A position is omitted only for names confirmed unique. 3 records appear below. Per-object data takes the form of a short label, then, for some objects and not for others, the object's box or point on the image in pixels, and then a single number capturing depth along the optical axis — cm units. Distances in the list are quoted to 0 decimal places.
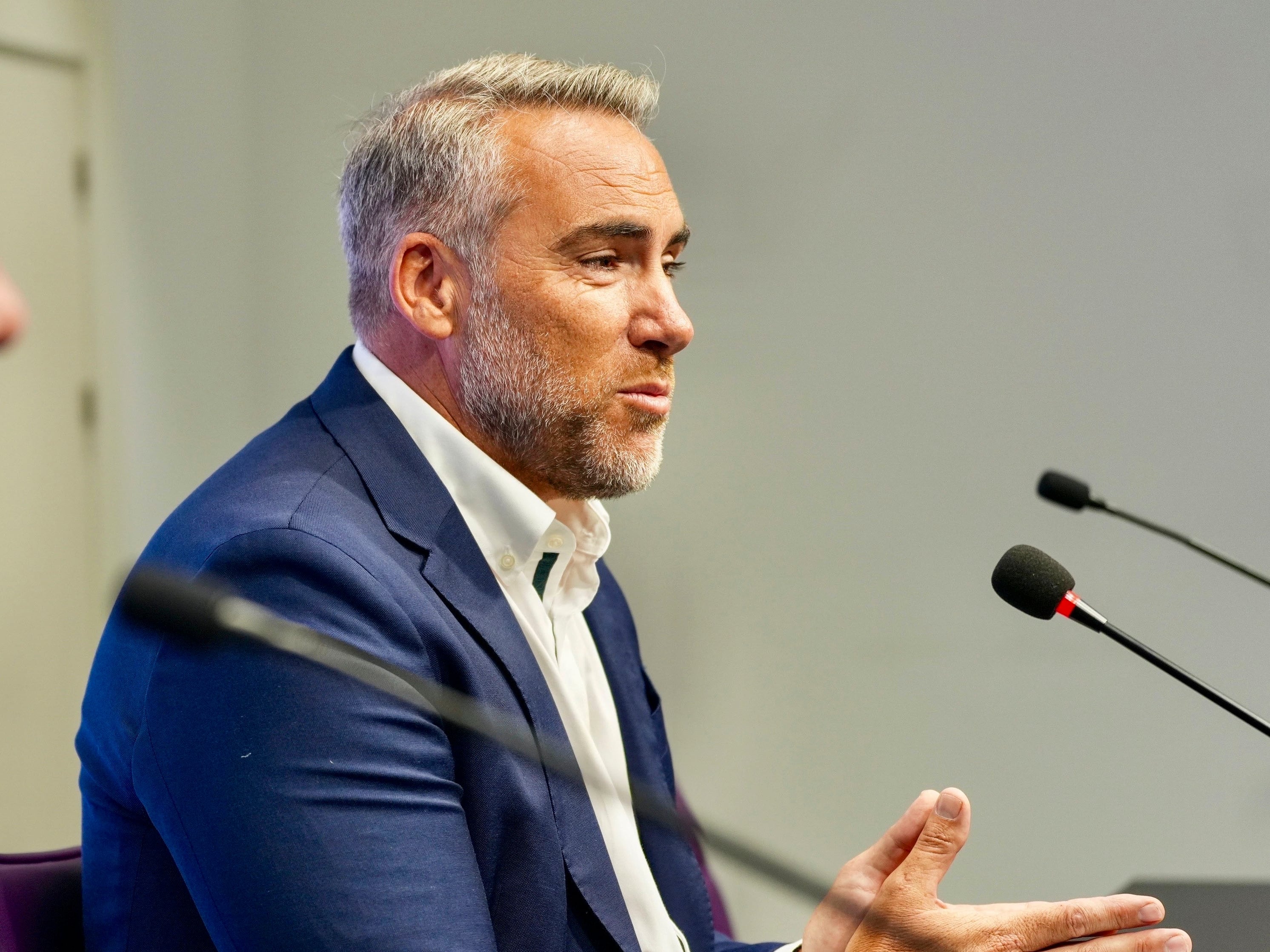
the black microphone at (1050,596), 292
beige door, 366
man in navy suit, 287
